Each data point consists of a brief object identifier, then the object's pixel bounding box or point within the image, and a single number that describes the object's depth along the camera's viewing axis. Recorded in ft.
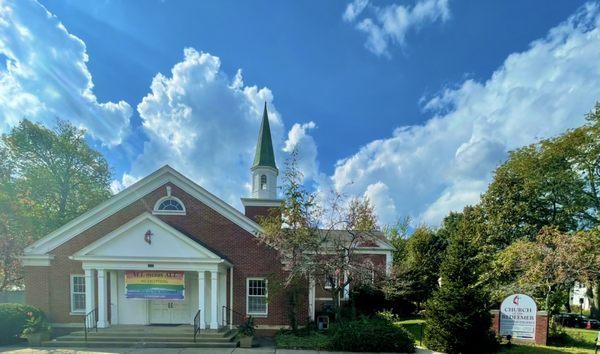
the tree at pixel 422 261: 75.61
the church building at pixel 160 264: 41.65
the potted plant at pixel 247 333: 37.76
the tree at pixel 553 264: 43.37
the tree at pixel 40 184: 70.69
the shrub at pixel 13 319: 39.47
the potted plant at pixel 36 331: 38.60
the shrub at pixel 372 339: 36.42
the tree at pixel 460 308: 35.94
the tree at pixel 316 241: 38.58
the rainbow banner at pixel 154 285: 41.55
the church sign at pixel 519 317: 39.37
